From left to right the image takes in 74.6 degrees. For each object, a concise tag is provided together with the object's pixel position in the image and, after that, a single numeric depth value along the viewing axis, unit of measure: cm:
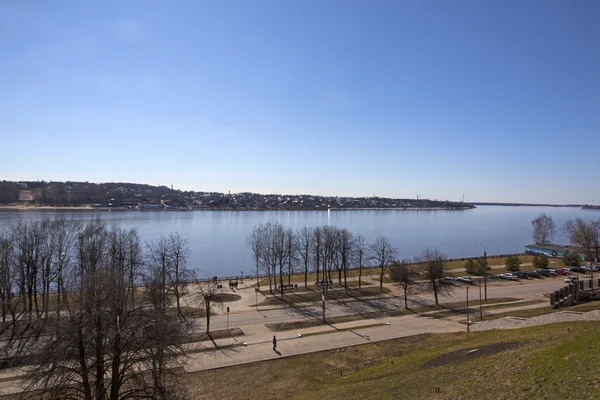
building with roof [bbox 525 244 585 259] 8100
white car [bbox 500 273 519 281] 5562
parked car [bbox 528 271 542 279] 5719
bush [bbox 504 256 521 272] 6084
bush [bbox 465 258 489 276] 5744
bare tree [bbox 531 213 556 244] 10675
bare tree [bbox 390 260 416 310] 4027
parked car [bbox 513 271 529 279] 5684
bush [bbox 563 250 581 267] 6619
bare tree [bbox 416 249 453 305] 4078
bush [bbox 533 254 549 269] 6284
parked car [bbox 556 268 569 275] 5952
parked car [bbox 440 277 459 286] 5073
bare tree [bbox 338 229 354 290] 5125
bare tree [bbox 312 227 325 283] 5331
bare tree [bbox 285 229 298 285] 5175
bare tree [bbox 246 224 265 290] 5522
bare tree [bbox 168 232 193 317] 3467
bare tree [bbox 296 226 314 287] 5302
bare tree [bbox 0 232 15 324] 3184
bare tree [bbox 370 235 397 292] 4722
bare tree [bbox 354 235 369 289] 6222
